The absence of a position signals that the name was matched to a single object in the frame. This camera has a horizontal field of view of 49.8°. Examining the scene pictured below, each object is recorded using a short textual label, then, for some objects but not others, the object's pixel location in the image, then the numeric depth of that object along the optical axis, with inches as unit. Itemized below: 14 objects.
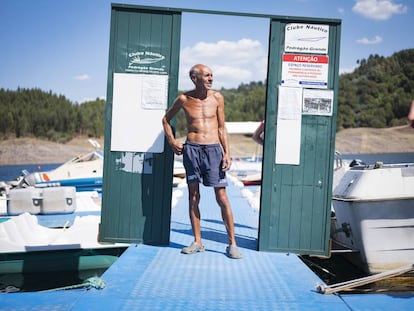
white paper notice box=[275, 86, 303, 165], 193.8
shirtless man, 179.6
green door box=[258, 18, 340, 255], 193.3
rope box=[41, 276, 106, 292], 138.7
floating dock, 126.7
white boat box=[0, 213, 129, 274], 222.1
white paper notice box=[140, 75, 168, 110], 196.2
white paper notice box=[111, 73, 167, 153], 196.9
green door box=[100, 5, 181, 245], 195.0
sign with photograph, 193.3
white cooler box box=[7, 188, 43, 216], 364.8
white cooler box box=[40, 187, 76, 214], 370.0
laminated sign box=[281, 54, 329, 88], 193.3
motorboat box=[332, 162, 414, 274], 185.5
